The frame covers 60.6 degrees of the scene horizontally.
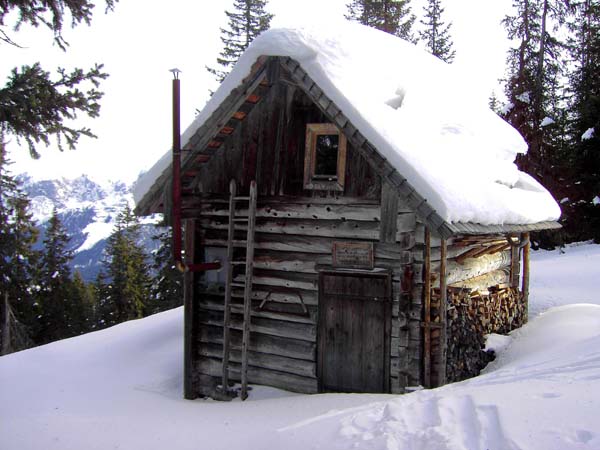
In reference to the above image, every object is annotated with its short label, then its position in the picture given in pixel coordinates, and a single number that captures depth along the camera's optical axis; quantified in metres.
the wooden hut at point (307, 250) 8.30
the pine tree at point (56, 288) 36.03
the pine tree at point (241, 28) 28.86
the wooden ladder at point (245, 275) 9.41
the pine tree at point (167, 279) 27.48
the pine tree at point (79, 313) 38.17
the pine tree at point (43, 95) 9.96
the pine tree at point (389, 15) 29.48
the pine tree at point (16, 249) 26.44
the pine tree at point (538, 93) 23.97
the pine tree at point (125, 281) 38.06
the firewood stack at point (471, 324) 9.00
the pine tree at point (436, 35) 33.81
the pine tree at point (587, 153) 23.58
